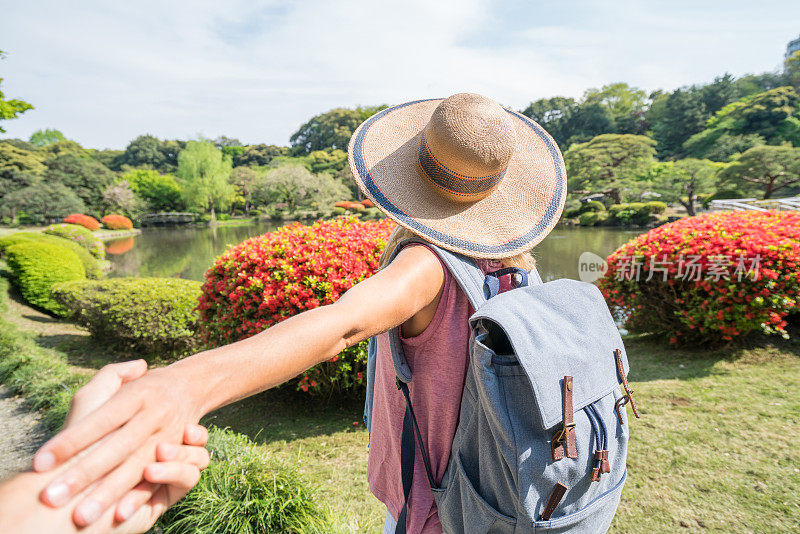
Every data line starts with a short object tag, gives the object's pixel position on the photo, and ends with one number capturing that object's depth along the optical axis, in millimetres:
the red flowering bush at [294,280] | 3566
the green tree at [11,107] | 6574
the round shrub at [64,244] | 10477
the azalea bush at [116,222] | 29859
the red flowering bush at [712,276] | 4129
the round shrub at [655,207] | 22094
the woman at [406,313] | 459
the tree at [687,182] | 21312
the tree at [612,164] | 25688
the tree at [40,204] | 27781
